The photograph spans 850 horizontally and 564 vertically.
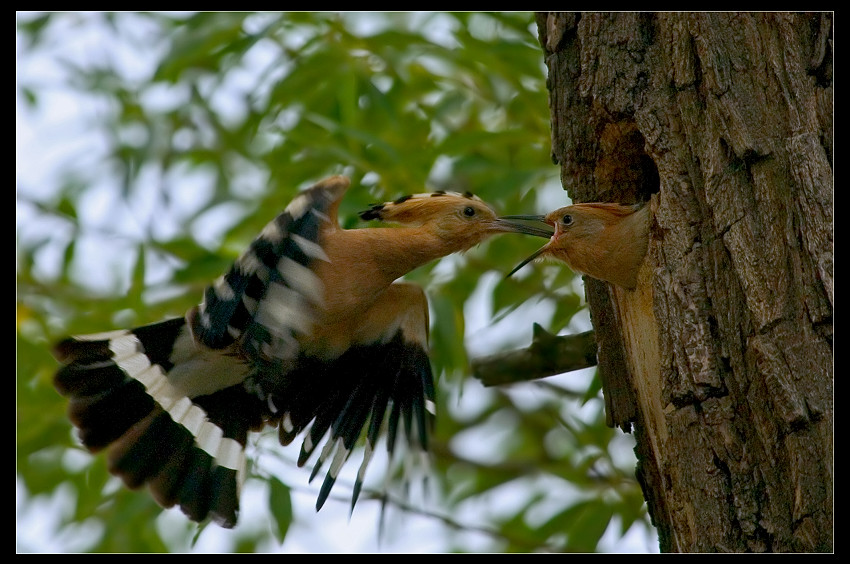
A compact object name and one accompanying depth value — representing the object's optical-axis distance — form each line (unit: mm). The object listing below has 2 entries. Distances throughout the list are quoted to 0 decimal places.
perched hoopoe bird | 5566
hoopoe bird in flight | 7289
